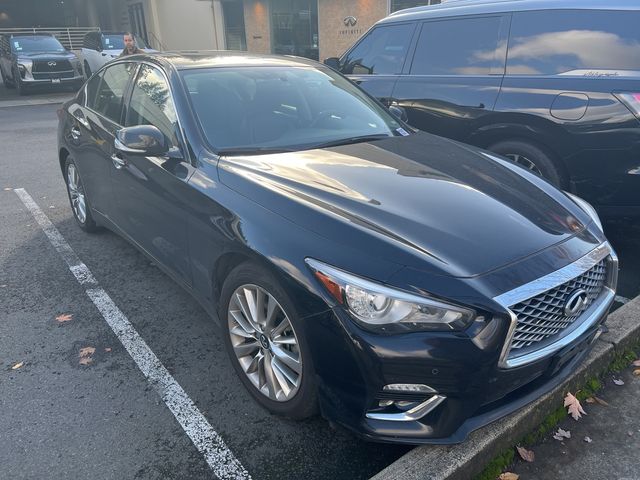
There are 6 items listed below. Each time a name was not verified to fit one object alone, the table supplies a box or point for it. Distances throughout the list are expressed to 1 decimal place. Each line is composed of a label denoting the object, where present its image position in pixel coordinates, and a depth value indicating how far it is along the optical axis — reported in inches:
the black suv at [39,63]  625.6
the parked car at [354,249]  79.9
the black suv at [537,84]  158.2
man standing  377.1
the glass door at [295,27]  815.7
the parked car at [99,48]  687.7
